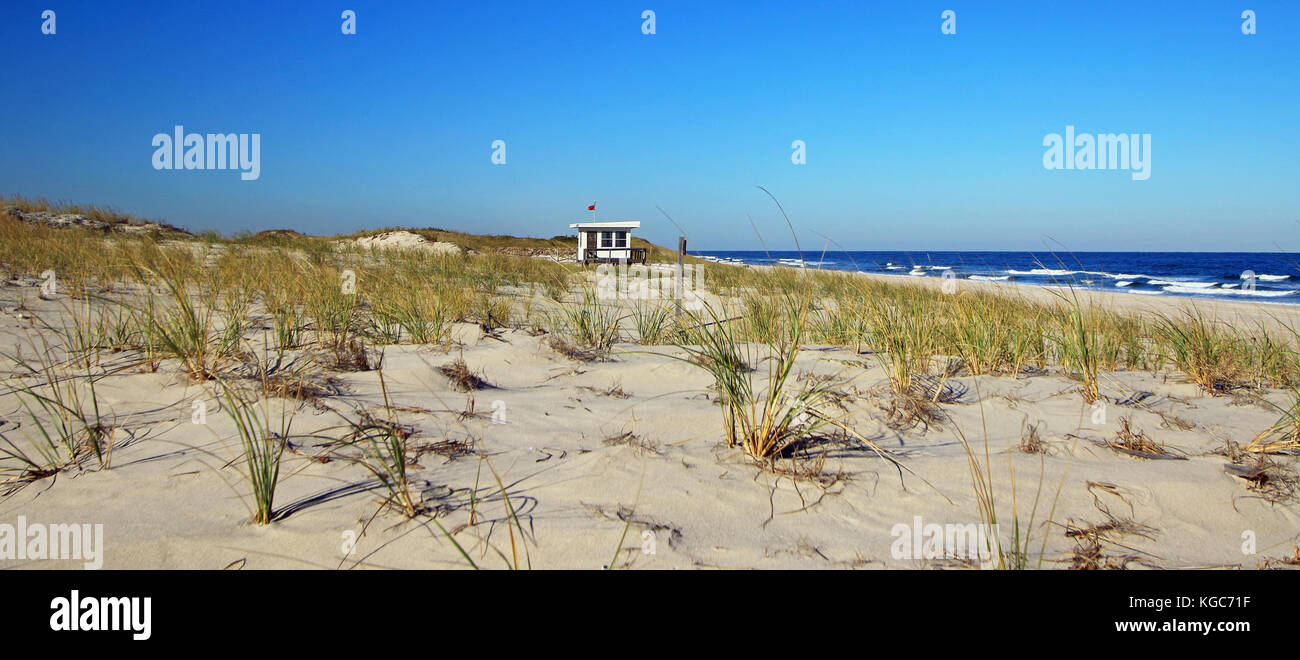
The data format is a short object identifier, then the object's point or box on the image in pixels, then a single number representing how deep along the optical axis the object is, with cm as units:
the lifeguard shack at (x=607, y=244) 2041
